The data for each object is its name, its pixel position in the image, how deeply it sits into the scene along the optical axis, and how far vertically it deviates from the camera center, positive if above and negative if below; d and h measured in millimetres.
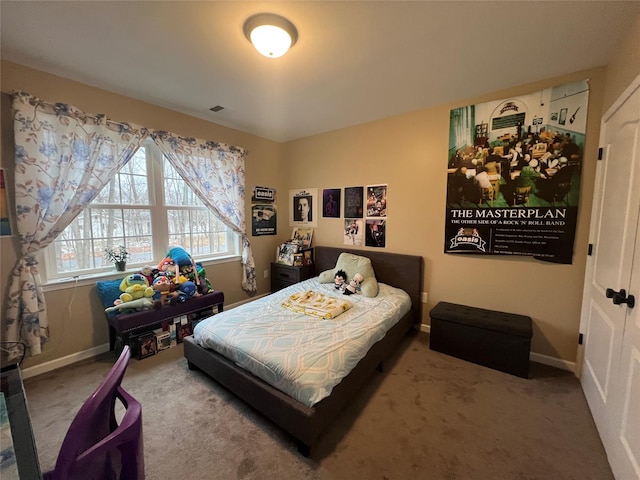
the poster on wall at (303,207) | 3783 +153
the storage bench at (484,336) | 2088 -1027
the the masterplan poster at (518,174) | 2107 +399
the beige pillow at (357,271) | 2760 -636
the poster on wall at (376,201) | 3121 +207
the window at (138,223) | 2373 -71
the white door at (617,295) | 1266 -453
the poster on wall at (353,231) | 3344 -185
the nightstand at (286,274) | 3598 -825
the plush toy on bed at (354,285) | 2791 -752
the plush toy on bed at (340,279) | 2950 -720
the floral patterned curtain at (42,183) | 1959 +270
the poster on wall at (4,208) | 1922 +49
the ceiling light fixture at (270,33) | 1522 +1135
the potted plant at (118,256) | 2546 -398
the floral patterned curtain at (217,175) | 2822 +506
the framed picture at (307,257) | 3674 -572
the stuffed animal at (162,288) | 2464 -706
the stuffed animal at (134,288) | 2324 -669
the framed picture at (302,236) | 3828 -296
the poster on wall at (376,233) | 3158 -194
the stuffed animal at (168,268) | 2664 -543
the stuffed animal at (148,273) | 2563 -569
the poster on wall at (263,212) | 3707 +73
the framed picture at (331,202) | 3518 +209
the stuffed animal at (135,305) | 2234 -790
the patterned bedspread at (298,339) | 1513 -868
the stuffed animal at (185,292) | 2553 -771
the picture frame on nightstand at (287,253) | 3689 -523
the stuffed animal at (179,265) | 2705 -521
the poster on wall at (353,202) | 3316 +201
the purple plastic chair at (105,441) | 651 -632
